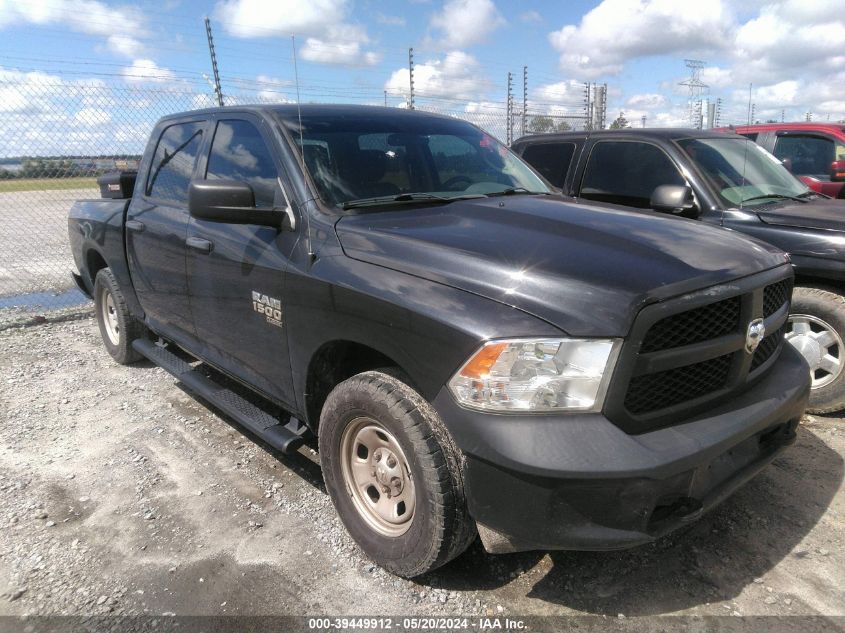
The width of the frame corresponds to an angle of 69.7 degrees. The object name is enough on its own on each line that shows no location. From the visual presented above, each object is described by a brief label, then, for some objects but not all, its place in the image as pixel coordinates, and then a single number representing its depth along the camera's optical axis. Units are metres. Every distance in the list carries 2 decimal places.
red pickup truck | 6.78
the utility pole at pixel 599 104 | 14.52
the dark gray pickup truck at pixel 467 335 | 1.94
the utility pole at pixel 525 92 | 13.19
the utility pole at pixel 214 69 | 7.97
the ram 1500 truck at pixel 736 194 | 3.88
